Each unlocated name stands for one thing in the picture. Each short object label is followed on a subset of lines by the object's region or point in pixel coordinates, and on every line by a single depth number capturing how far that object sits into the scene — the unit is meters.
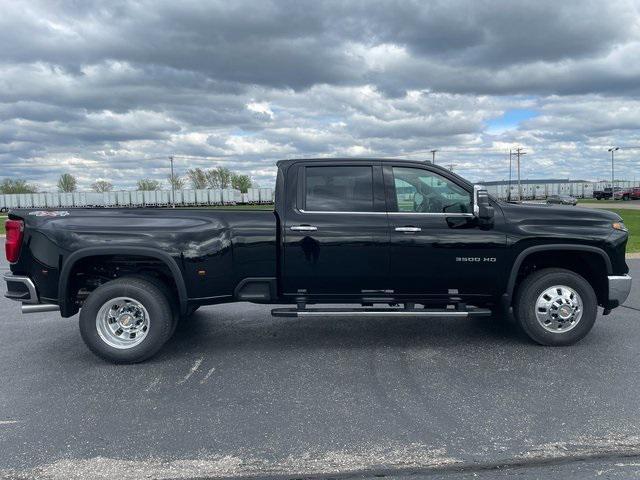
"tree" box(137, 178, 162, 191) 101.19
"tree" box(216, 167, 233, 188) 101.06
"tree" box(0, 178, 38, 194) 91.88
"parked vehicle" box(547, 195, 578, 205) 54.41
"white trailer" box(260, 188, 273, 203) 74.96
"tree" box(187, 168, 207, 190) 102.38
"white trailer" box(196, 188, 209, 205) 76.38
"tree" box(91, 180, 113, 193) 94.62
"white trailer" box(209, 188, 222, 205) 77.00
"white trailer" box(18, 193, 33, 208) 71.81
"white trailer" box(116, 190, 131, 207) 73.94
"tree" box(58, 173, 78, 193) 95.81
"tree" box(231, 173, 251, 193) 99.62
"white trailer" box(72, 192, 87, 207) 71.62
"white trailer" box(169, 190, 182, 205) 76.38
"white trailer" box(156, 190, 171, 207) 75.81
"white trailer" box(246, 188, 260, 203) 77.56
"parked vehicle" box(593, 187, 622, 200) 68.84
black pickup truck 5.02
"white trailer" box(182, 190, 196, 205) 76.56
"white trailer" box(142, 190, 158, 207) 75.75
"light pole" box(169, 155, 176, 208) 73.14
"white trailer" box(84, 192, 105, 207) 73.06
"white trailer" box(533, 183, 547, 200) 90.12
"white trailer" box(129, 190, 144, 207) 74.72
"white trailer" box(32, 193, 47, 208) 72.25
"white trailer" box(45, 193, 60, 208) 73.01
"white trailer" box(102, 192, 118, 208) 72.93
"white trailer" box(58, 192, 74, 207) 71.23
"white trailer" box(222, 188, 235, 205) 78.16
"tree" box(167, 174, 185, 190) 95.74
